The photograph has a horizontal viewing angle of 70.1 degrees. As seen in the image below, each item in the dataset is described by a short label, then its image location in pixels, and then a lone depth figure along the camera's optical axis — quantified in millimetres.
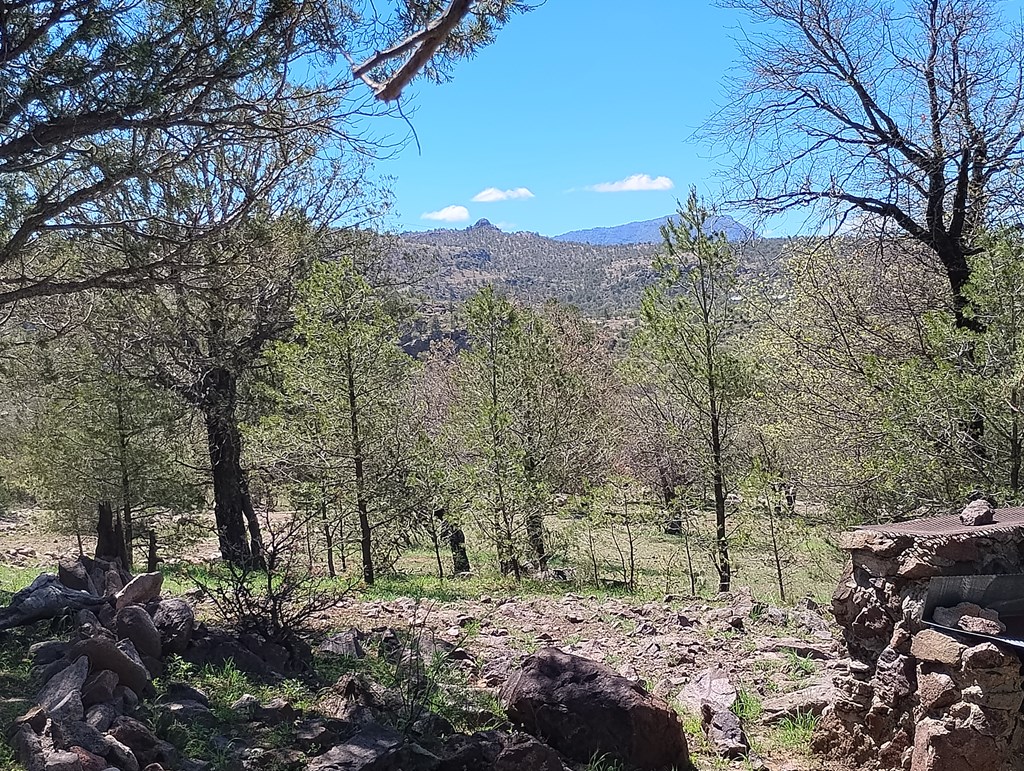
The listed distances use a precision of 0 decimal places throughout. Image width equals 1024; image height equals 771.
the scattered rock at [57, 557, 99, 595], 6316
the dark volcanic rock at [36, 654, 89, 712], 3969
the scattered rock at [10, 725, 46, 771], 3336
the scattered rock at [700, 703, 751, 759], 5051
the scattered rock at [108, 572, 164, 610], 5754
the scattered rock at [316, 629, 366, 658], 6453
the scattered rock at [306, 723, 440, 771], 3898
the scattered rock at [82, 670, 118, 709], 4145
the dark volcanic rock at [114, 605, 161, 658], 5176
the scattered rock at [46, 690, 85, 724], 3787
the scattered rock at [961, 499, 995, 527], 5234
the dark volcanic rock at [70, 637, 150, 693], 4523
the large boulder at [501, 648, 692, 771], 4762
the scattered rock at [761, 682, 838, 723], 5633
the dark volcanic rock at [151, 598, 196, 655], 5484
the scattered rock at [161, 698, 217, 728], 4367
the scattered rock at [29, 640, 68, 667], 4883
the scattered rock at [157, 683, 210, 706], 4680
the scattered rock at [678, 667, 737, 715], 5742
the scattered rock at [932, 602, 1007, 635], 4555
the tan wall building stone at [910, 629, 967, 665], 4512
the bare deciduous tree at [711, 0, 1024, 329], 8930
